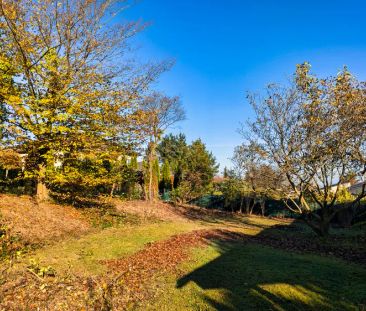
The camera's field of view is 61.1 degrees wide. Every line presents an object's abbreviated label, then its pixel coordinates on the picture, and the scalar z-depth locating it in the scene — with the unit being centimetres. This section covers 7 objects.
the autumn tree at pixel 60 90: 1153
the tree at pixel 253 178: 1655
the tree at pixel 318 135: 1302
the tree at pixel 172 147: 5010
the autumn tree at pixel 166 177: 3694
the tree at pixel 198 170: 3114
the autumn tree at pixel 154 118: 2499
